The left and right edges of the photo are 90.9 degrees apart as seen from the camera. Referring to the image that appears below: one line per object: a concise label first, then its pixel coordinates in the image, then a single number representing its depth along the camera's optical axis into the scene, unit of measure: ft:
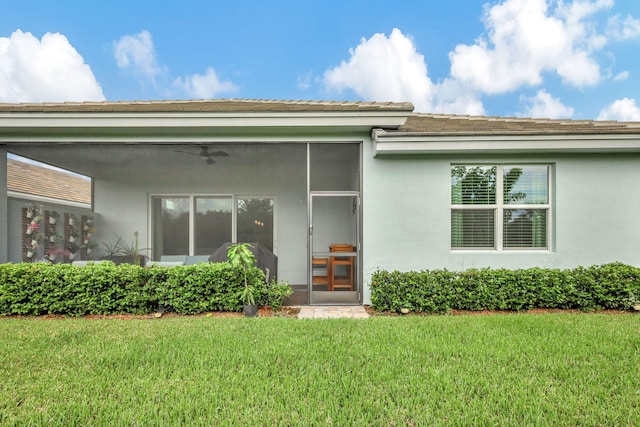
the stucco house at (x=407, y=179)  20.03
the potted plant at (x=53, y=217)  29.60
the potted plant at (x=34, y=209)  27.50
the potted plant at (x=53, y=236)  28.87
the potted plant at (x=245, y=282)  18.02
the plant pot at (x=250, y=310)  17.92
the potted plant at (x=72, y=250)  29.35
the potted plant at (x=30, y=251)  26.17
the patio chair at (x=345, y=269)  22.15
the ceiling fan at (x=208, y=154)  25.81
